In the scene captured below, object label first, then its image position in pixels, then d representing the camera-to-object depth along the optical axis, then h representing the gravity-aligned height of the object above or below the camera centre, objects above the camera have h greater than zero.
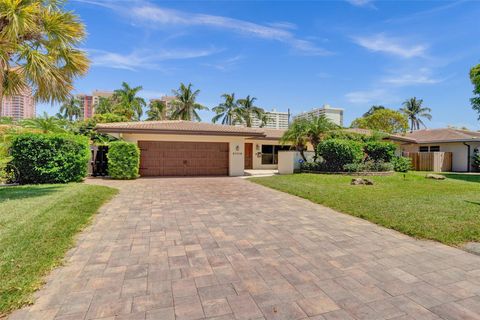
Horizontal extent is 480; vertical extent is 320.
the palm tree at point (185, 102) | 34.22 +6.69
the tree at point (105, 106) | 35.65 +6.46
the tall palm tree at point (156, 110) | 37.66 +6.32
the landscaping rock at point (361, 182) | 11.32 -1.19
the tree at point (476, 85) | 16.30 +4.44
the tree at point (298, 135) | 16.47 +1.20
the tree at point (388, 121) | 32.41 +4.23
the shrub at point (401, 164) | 17.73 -0.62
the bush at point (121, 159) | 13.04 -0.32
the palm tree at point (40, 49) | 6.65 +2.96
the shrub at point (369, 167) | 14.91 -0.71
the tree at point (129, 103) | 31.34 +6.22
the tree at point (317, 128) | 16.50 +1.66
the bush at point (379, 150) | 16.19 +0.29
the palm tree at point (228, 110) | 36.78 +6.11
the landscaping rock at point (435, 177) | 13.18 -1.11
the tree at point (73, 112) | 59.31 +9.43
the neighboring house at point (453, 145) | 20.02 +0.88
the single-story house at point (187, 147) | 14.58 +0.35
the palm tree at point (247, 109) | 37.16 +6.38
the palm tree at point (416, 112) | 45.50 +7.52
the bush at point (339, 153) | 14.97 +0.09
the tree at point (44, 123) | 13.51 +1.50
